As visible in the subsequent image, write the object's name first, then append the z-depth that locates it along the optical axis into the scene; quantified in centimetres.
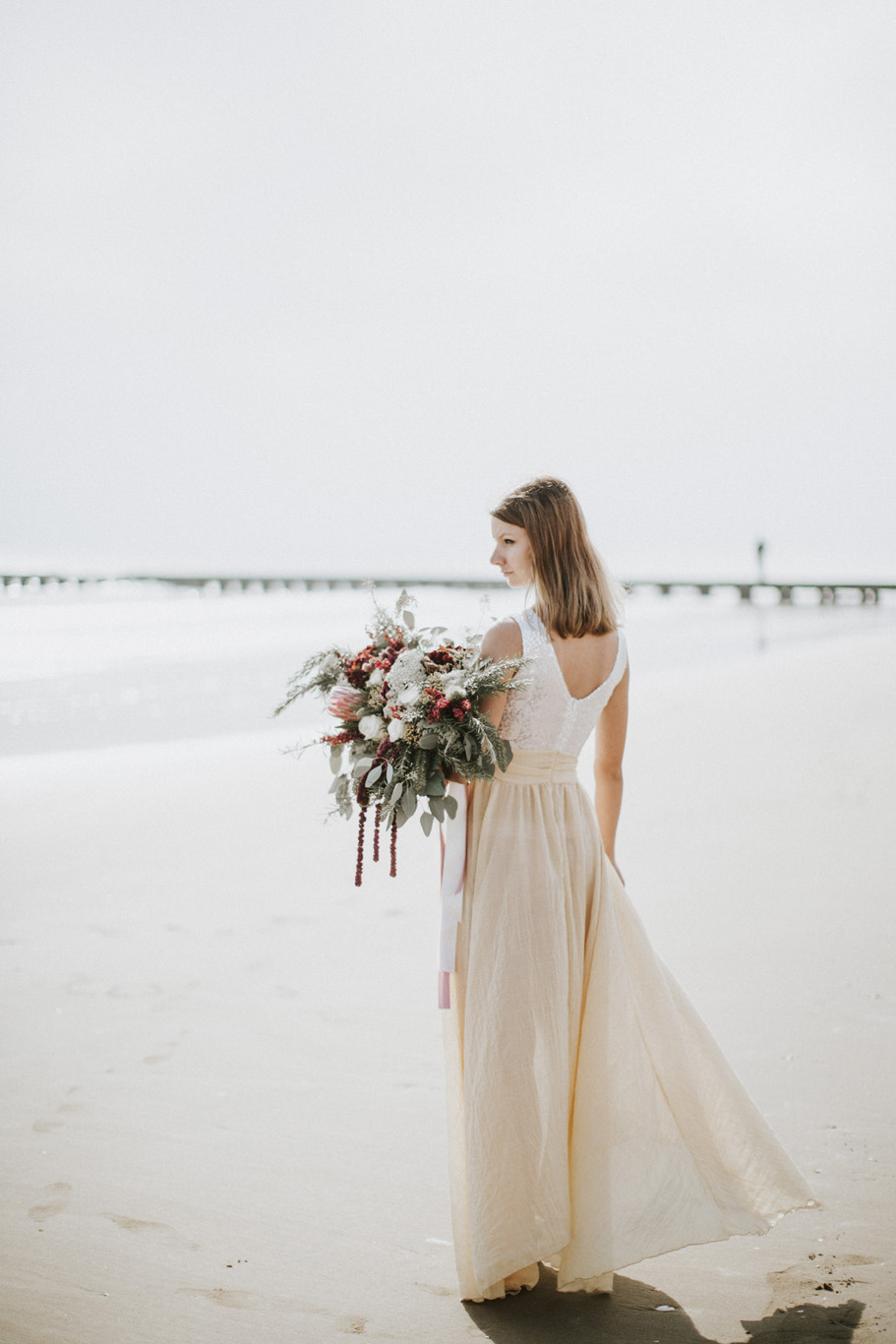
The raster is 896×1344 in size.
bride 277
